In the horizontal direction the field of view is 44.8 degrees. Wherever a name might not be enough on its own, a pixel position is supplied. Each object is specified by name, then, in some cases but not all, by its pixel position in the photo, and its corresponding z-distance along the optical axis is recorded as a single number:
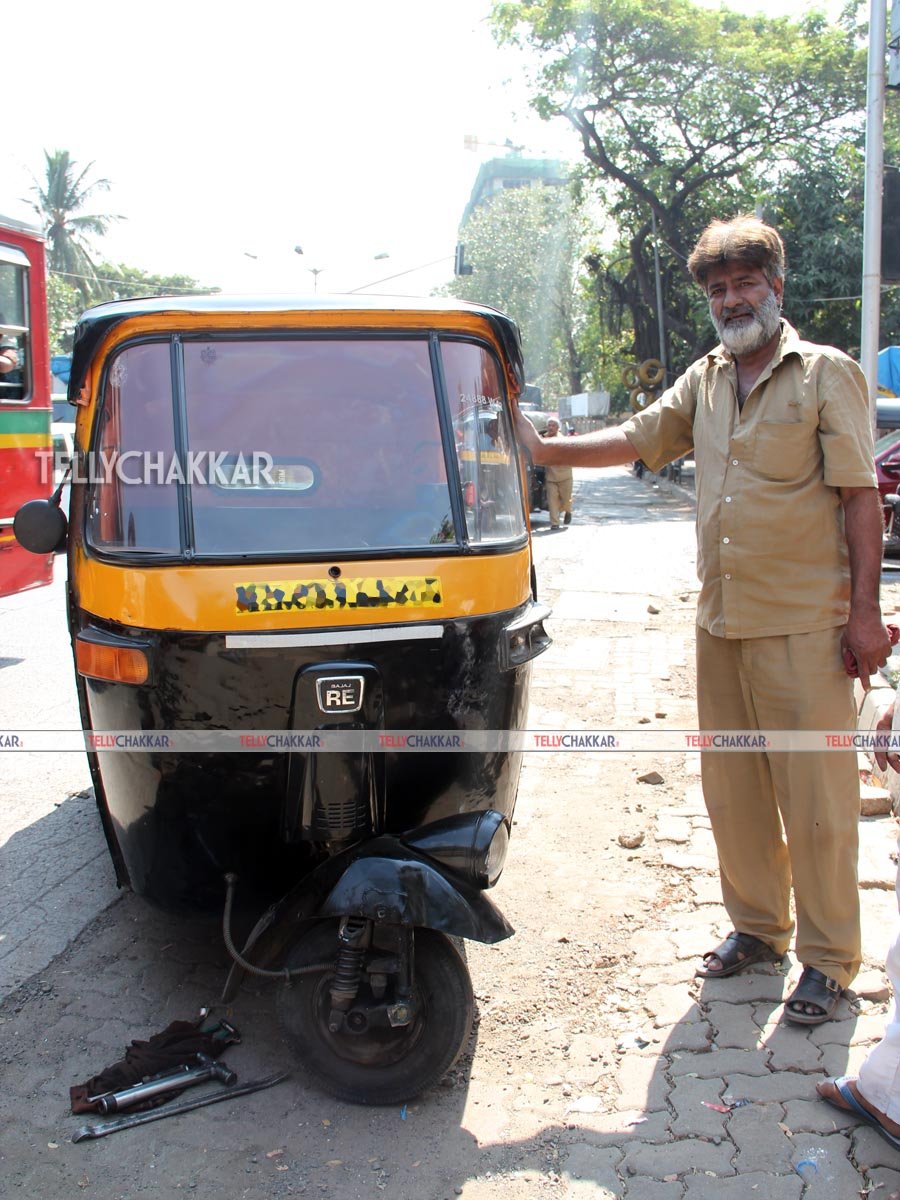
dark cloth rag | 2.90
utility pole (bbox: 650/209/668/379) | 28.81
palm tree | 47.69
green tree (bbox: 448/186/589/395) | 52.22
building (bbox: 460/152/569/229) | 91.38
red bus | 8.33
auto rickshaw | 2.88
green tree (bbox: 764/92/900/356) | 25.18
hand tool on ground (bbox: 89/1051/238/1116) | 2.85
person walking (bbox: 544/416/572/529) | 16.86
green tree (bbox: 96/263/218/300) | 51.38
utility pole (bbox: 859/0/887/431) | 8.87
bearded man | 3.15
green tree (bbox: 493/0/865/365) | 25.50
